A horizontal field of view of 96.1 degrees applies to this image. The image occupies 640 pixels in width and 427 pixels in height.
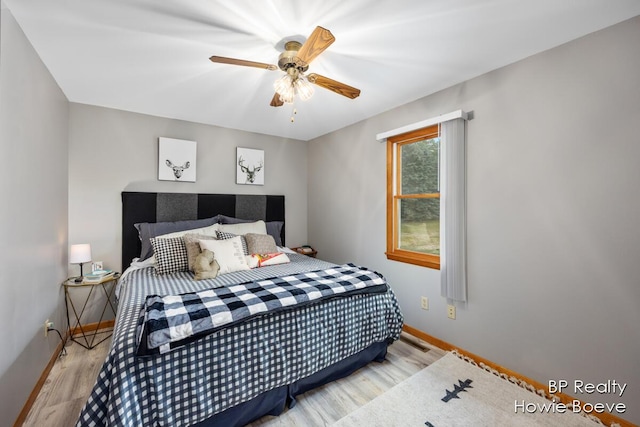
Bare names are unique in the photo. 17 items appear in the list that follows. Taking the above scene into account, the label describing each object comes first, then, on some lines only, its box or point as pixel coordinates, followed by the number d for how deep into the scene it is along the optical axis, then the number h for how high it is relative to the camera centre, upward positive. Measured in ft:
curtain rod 7.80 +2.77
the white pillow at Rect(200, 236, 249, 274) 8.39 -1.15
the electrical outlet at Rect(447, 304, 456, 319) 8.31 -2.78
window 9.12 +0.63
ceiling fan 5.33 +2.97
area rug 5.71 -4.04
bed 4.34 -2.58
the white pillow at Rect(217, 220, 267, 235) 10.63 -0.46
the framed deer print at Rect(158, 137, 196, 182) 10.81 +2.15
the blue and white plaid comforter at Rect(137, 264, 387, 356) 4.50 -1.67
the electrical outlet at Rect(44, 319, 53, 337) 7.06 -2.76
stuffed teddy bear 7.82 -1.41
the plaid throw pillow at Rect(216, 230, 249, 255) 9.70 -0.72
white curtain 7.95 +0.25
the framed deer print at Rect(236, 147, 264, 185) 12.55 +2.21
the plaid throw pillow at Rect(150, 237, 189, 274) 8.50 -1.18
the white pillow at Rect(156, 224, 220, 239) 9.59 -0.55
